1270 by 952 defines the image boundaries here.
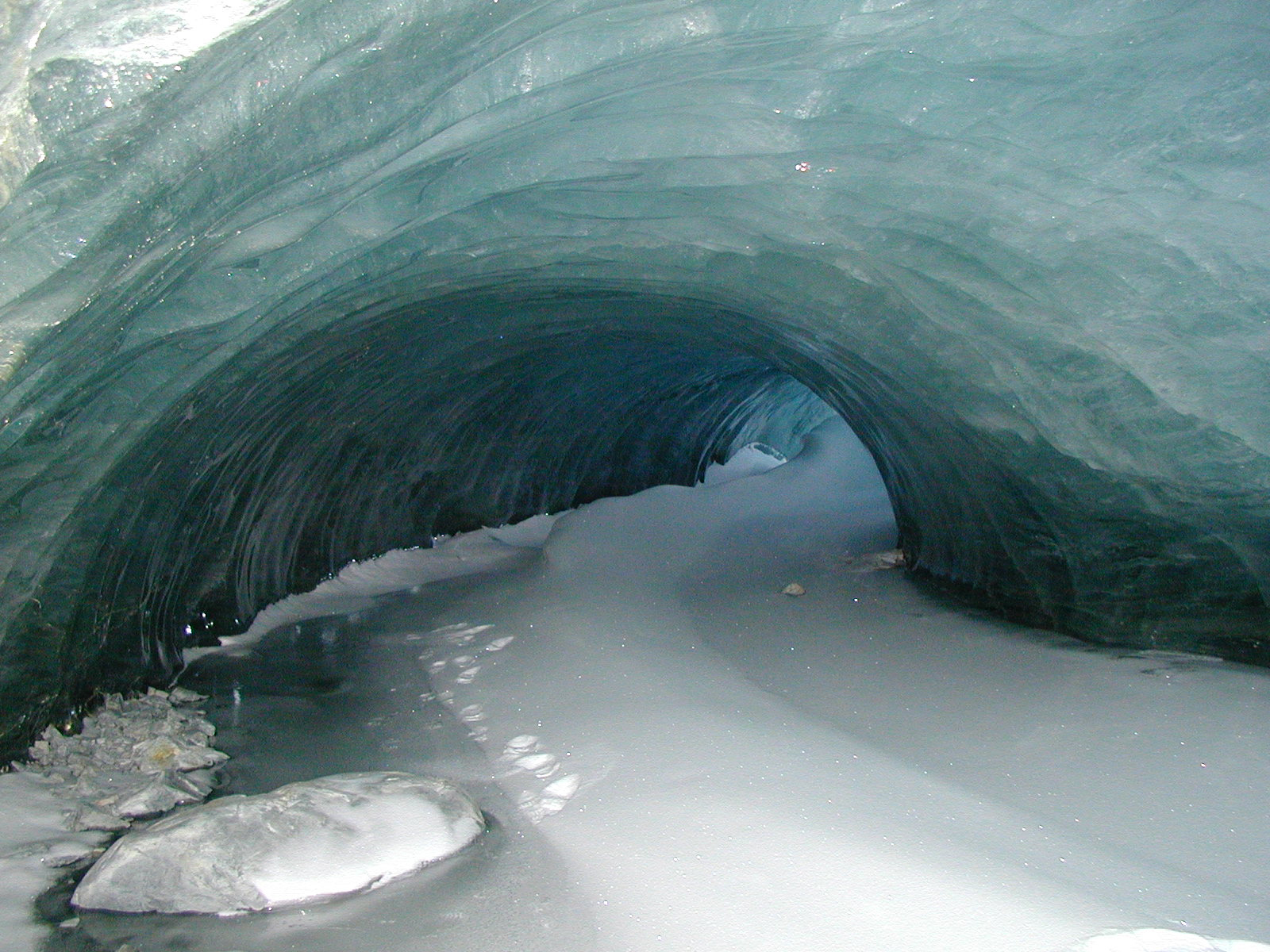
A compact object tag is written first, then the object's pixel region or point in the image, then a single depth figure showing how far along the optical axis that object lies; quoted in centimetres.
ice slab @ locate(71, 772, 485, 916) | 391
